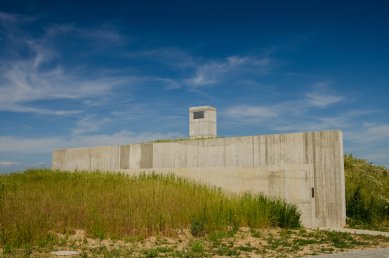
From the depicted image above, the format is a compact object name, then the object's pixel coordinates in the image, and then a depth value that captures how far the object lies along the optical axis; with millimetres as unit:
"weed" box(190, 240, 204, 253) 8469
